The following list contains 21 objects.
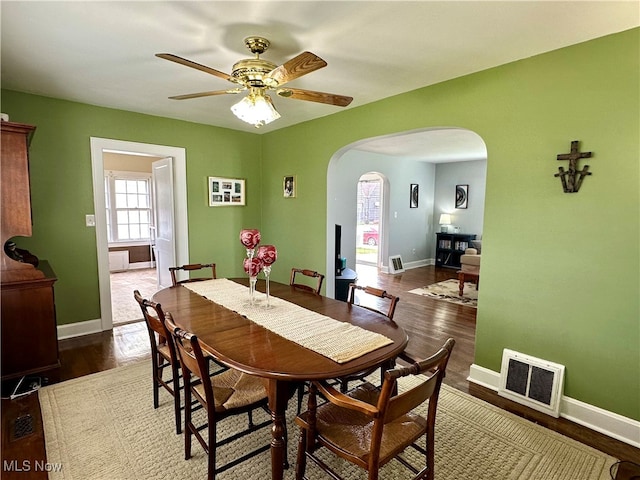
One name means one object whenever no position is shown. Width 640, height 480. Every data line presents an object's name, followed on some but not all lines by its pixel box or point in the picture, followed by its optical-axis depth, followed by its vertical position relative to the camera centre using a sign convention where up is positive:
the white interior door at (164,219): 4.21 -0.13
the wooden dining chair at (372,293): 1.81 -0.61
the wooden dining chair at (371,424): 1.19 -0.94
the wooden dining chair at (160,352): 1.77 -0.91
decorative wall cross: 2.10 +0.25
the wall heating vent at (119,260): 6.74 -1.04
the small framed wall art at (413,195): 7.69 +0.36
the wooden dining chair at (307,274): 2.63 -0.57
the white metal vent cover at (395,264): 7.15 -1.14
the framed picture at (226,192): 4.41 +0.24
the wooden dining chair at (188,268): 2.89 -0.51
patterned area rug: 5.03 -1.31
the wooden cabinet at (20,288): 2.41 -0.58
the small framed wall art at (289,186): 4.30 +0.31
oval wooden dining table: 1.40 -0.64
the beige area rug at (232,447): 1.77 -1.36
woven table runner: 1.58 -0.63
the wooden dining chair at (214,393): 1.49 -0.93
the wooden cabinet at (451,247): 7.36 -0.80
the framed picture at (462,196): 7.66 +0.35
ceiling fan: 1.88 +0.73
